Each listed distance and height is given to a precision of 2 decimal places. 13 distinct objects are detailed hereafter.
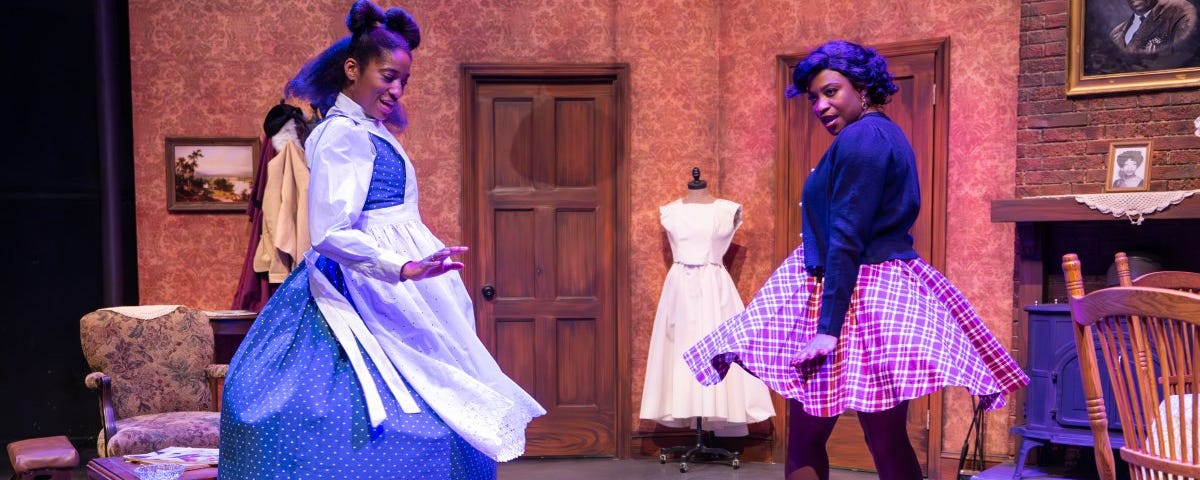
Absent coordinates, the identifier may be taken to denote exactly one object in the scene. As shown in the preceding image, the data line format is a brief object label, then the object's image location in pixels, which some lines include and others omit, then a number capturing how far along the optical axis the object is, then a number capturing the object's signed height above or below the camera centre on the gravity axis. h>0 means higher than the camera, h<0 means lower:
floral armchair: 3.90 -0.71
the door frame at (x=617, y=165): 5.23 +0.21
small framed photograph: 4.34 +0.17
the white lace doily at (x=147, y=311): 4.28 -0.46
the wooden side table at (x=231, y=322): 4.52 -0.53
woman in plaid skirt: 2.30 -0.27
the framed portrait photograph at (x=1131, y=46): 4.31 +0.70
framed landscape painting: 5.06 +0.16
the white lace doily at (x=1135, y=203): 4.07 +0.01
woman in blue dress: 2.16 -0.31
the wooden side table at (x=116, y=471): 2.92 -0.81
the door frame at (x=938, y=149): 4.77 +0.27
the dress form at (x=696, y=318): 4.94 -0.57
